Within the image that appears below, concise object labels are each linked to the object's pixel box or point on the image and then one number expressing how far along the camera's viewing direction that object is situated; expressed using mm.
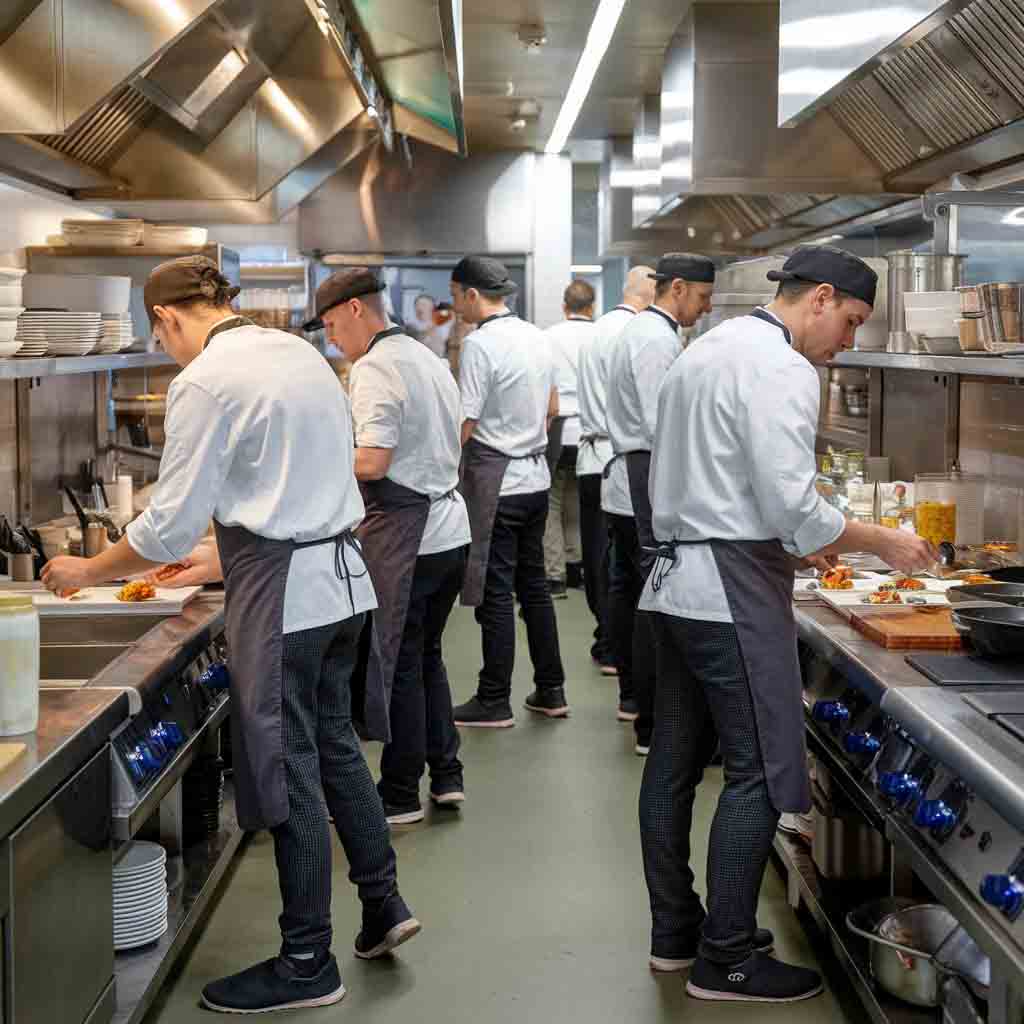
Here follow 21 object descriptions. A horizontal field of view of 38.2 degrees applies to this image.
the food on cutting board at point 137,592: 3686
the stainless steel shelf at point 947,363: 3271
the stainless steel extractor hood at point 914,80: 3023
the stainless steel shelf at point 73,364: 3326
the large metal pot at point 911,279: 4246
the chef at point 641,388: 5297
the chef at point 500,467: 5531
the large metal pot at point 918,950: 2738
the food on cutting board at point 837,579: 3838
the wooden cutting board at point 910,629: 3174
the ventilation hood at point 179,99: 3504
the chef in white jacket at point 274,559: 3008
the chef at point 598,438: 6523
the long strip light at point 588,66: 5711
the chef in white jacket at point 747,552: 3031
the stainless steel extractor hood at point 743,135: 5320
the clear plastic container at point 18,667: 2465
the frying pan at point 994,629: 2887
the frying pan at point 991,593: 3252
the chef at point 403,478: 4160
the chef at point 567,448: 8172
